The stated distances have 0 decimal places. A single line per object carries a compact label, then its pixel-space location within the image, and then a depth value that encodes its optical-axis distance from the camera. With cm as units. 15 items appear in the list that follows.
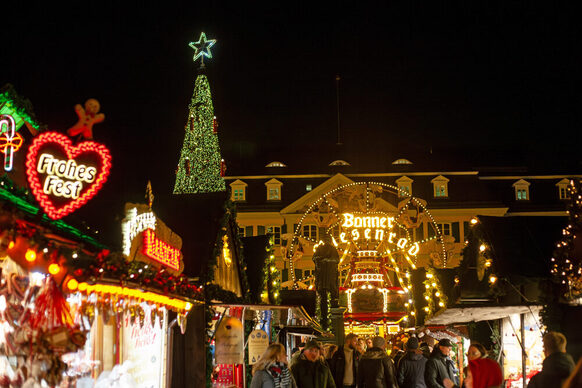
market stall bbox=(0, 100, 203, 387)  677
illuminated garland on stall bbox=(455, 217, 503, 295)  1532
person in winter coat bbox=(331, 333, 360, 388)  1515
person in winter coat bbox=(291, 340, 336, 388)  1172
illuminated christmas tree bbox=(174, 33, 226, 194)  4672
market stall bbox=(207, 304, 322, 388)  1384
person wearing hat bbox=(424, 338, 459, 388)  1216
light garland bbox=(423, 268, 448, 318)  1944
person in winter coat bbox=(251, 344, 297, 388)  966
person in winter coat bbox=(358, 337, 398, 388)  1355
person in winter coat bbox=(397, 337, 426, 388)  1345
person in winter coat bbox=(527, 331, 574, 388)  748
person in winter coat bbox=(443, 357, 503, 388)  988
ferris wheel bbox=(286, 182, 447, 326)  2658
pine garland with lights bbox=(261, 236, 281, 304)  2131
